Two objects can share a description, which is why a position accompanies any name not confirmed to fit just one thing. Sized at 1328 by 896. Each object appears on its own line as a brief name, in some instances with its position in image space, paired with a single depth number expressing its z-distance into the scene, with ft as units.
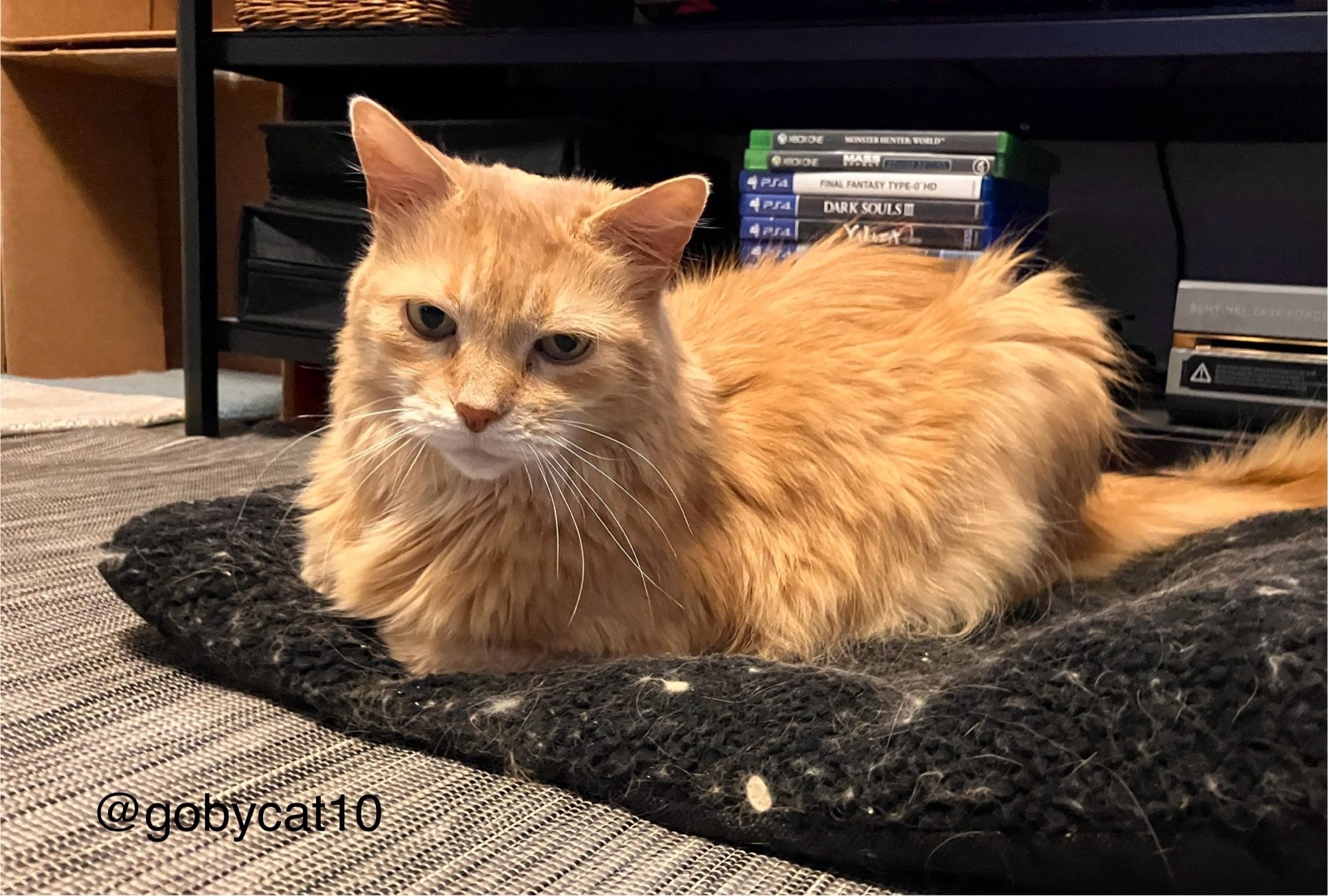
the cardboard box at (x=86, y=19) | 4.46
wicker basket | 3.74
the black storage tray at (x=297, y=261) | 3.90
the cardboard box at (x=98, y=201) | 4.55
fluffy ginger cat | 2.55
